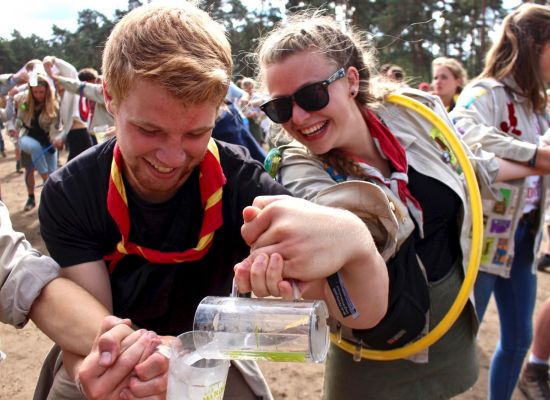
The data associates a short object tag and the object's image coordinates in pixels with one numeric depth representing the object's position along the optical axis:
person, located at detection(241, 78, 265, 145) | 11.91
